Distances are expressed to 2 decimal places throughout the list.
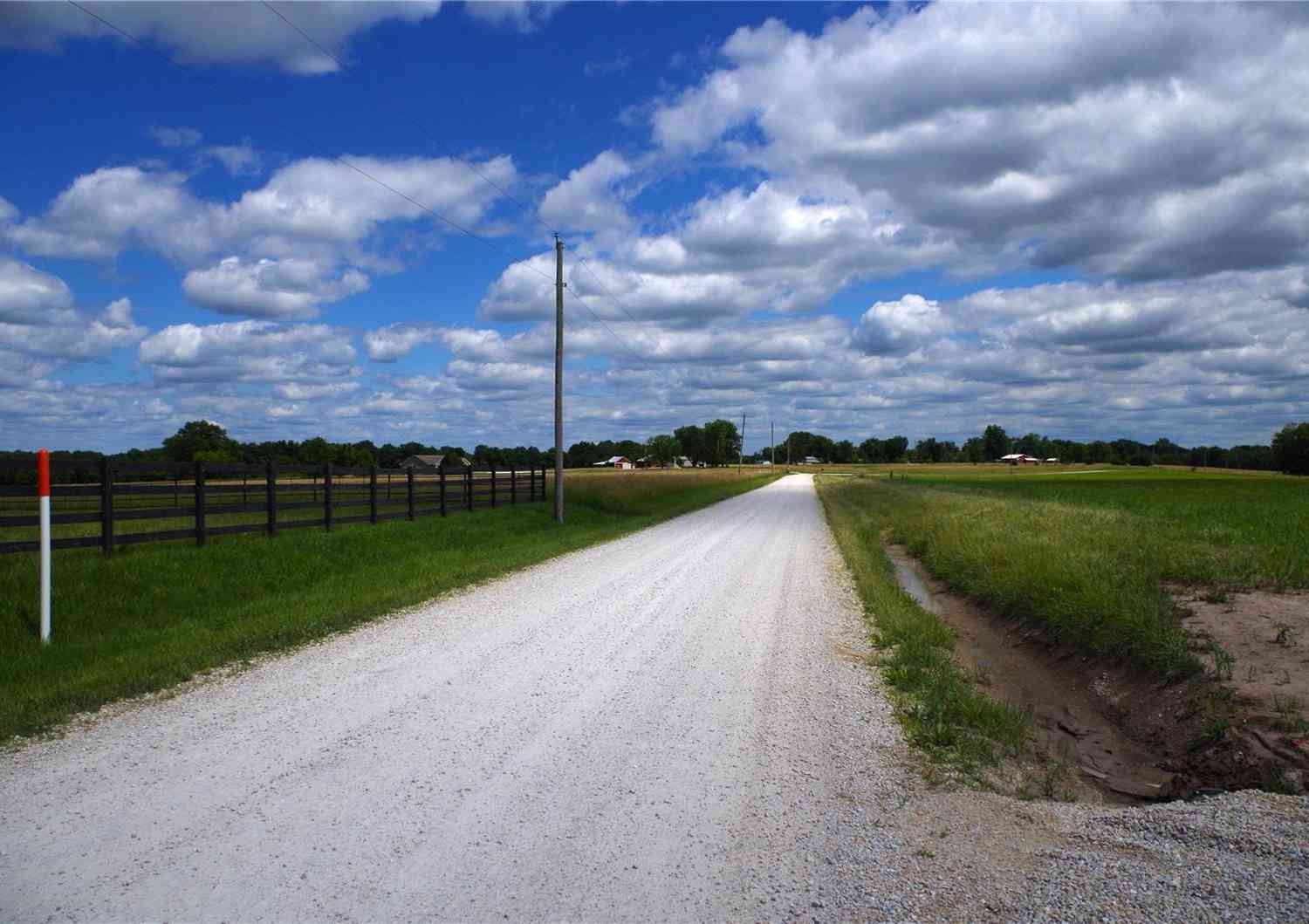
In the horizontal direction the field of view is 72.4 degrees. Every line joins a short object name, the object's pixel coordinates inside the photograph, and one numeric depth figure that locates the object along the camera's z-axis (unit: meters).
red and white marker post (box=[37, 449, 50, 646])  9.01
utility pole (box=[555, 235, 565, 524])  26.91
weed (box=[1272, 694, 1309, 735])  6.50
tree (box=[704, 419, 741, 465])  170.62
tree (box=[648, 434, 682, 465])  179.50
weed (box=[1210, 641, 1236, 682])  7.96
